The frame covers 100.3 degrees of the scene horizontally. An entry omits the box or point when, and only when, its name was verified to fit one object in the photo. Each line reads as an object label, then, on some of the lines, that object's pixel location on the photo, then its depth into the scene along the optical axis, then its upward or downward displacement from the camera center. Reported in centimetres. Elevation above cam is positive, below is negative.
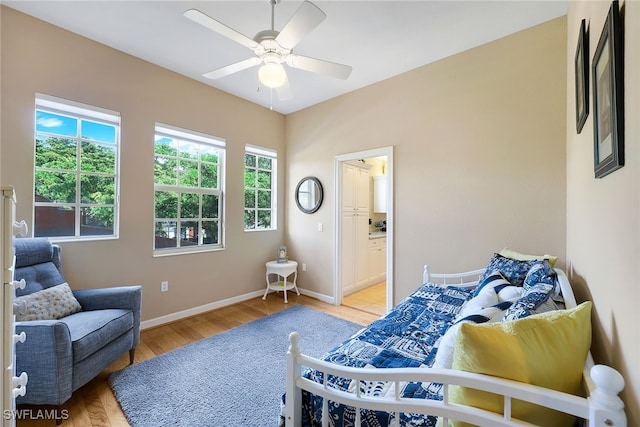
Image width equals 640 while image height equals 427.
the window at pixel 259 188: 390 +40
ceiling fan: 144 +107
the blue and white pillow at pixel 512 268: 179 -37
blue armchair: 155 -77
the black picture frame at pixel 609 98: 78 +39
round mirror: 385 +31
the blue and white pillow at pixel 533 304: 108 -38
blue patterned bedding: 103 -69
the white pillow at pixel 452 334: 105 -49
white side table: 372 -80
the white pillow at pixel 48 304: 175 -63
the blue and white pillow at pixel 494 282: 167 -43
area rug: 167 -124
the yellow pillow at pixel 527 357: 77 -42
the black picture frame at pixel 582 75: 131 +73
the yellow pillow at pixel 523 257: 190 -30
